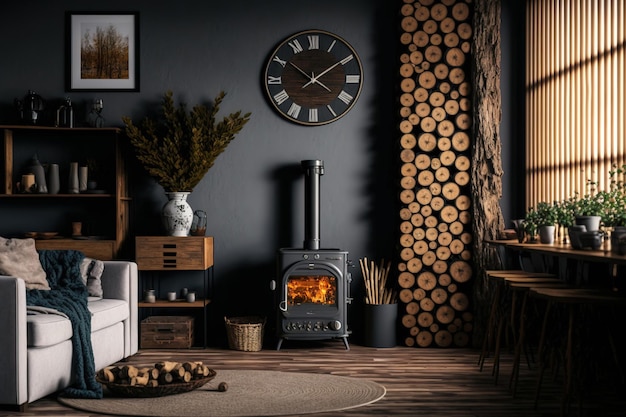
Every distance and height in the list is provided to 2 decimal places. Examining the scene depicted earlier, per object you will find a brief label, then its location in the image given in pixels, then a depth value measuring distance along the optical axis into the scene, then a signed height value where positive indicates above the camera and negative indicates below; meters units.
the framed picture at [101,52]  6.08 +1.35
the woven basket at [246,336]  5.62 -0.91
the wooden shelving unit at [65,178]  6.04 +0.35
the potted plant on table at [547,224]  4.67 -0.04
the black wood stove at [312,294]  5.57 -0.59
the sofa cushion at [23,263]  4.44 -0.28
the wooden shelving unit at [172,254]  5.62 -0.28
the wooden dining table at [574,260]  3.56 -0.29
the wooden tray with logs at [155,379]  3.99 -0.90
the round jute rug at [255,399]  3.74 -0.98
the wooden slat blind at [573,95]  4.57 +0.84
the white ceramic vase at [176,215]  5.72 +0.01
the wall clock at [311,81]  6.13 +1.12
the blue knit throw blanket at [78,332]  4.12 -0.66
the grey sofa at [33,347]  3.72 -0.70
